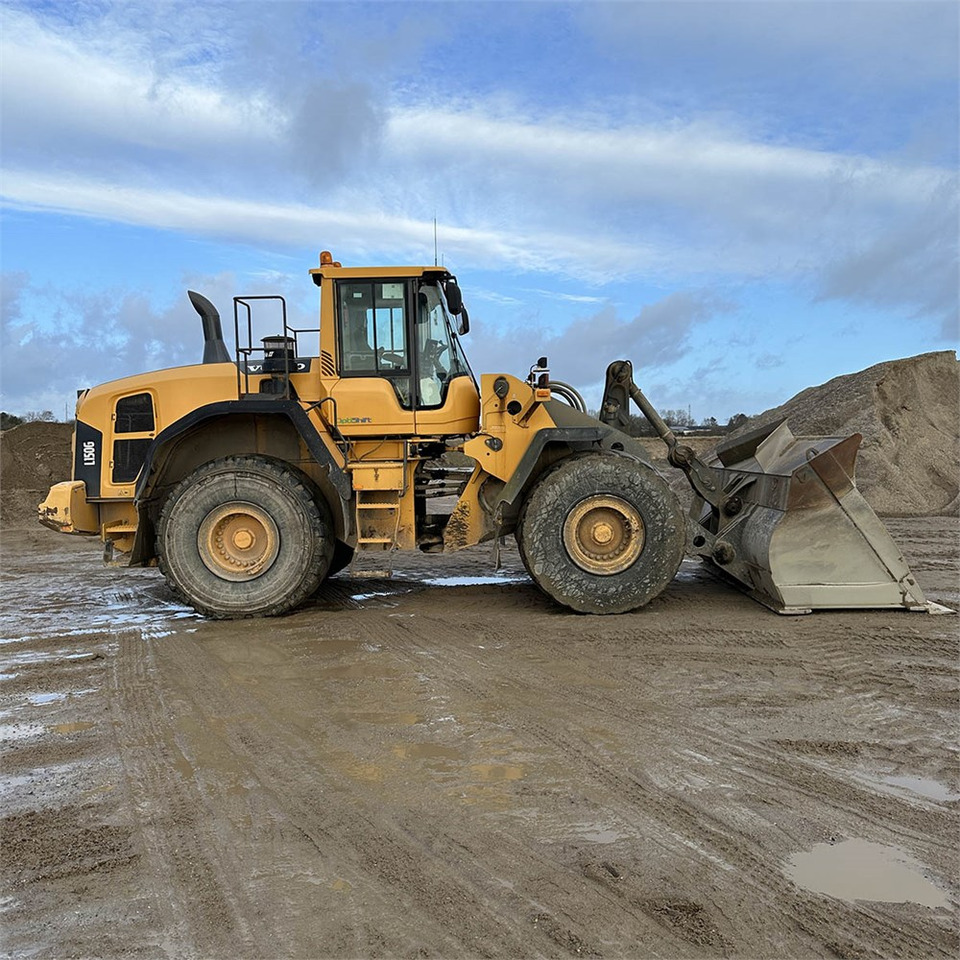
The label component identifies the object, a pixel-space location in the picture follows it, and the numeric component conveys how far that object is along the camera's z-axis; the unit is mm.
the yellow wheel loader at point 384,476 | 7027
